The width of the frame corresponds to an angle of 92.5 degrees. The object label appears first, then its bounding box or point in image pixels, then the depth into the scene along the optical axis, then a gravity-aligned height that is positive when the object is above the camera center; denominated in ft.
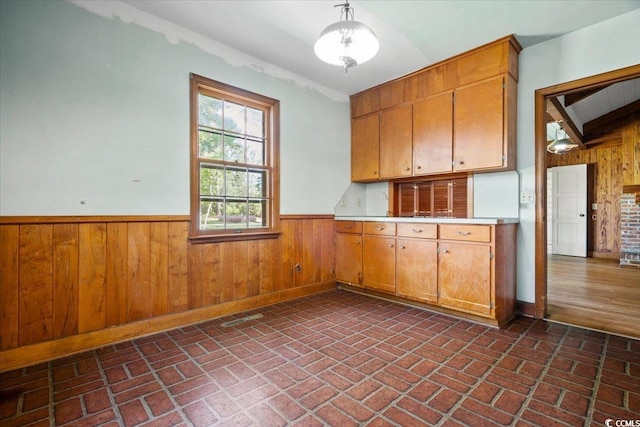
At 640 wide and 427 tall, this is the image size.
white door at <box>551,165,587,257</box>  22.20 +0.17
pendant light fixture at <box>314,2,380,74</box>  7.01 +4.00
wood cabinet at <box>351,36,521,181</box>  9.57 +3.39
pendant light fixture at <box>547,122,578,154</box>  18.36 +4.05
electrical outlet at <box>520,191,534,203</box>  9.76 +0.49
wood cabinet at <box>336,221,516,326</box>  8.87 -1.71
